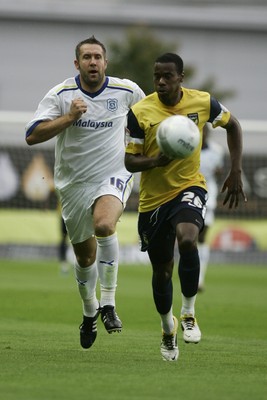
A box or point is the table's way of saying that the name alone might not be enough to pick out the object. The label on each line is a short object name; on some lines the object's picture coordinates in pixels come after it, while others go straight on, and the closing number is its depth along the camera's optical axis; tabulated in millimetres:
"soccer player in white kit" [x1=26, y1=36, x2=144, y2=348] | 20867
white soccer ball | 18594
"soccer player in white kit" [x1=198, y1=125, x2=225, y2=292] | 38219
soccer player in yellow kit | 19437
